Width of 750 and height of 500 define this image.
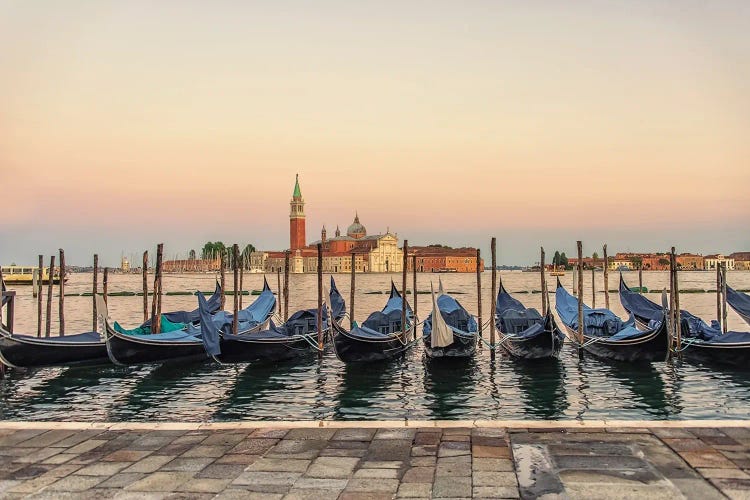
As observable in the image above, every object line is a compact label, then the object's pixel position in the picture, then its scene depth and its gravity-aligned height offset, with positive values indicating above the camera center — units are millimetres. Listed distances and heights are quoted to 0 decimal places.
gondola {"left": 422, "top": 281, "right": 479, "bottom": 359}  11133 -1287
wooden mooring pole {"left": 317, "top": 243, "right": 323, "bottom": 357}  12659 -1008
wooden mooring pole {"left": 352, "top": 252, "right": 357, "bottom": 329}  15002 -861
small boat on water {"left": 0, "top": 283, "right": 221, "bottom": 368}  10812 -1396
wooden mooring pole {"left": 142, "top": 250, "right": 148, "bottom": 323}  14353 -245
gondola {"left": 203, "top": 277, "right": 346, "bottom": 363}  10641 -1368
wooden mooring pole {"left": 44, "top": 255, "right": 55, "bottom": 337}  13719 -761
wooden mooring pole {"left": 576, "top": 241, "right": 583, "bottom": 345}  12458 -462
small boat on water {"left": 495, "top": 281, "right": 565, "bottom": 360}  12086 -1363
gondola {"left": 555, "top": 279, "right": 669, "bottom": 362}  11367 -1359
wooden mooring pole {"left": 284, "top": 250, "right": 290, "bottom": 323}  15961 -694
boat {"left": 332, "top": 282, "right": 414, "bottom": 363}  11664 -1397
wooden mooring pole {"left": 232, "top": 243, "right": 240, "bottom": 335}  12680 -679
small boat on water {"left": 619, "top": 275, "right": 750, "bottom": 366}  11148 -1370
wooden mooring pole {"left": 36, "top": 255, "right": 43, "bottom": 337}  14625 -647
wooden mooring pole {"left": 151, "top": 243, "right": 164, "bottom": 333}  12961 -736
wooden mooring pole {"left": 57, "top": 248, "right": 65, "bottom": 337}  14196 -405
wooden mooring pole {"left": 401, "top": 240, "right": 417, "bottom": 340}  12883 -826
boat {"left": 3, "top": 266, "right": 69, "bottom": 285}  57712 -818
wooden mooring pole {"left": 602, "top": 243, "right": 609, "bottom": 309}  16819 -286
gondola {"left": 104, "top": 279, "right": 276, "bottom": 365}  10703 -1334
